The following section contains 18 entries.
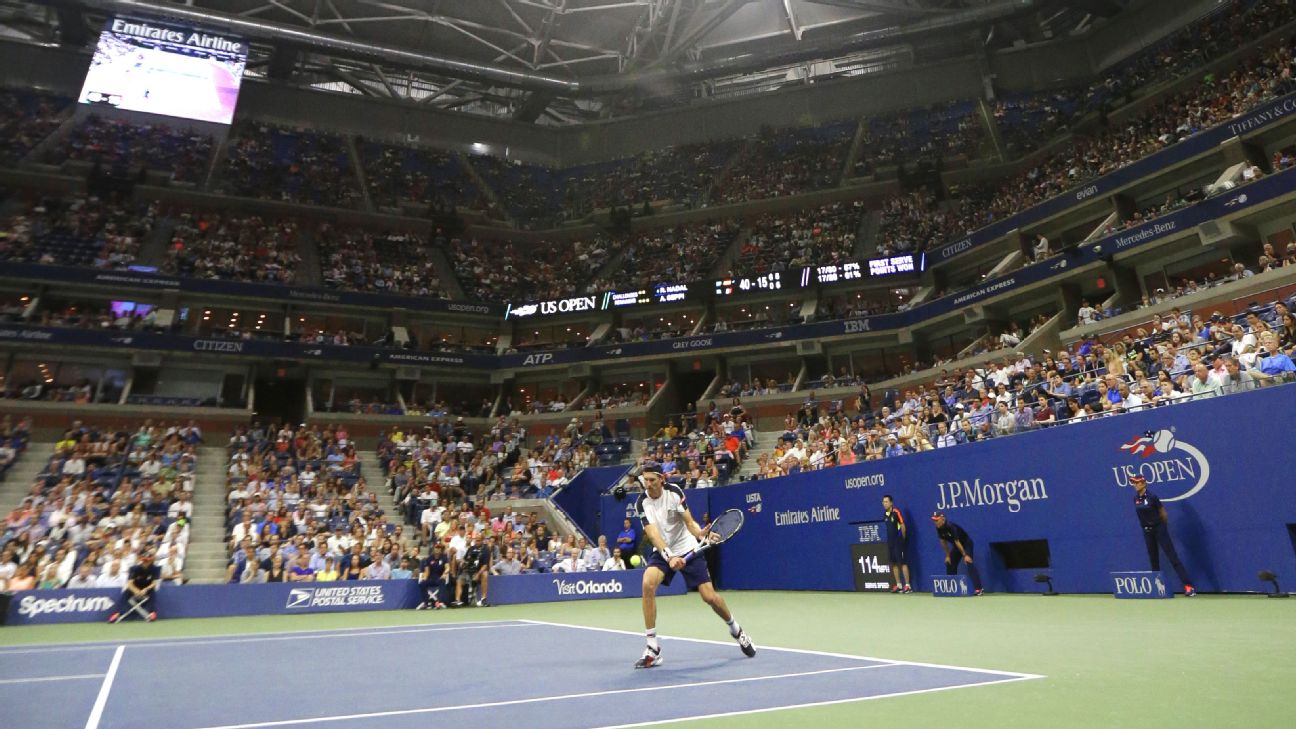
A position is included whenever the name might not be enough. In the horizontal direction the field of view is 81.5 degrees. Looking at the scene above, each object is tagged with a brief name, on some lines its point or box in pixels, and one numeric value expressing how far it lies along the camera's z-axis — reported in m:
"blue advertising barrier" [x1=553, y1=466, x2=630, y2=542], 27.45
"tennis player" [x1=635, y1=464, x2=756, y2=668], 7.27
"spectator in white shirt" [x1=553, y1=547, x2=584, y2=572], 21.98
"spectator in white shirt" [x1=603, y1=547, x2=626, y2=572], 22.31
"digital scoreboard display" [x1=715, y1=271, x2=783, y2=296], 37.84
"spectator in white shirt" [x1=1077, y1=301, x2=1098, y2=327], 26.73
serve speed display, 17.59
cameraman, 19.22
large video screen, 40.62
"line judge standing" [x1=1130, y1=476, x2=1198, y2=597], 11.66
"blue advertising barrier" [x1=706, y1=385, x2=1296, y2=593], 10.94
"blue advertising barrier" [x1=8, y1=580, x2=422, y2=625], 15.53
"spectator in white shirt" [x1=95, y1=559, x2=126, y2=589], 17.28
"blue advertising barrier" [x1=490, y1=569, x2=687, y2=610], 19.83
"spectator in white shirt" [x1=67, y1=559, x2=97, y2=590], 17.34
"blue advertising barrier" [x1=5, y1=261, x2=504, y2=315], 33.12
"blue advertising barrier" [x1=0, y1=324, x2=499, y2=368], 31.67
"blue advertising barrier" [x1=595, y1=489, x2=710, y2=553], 24.08
